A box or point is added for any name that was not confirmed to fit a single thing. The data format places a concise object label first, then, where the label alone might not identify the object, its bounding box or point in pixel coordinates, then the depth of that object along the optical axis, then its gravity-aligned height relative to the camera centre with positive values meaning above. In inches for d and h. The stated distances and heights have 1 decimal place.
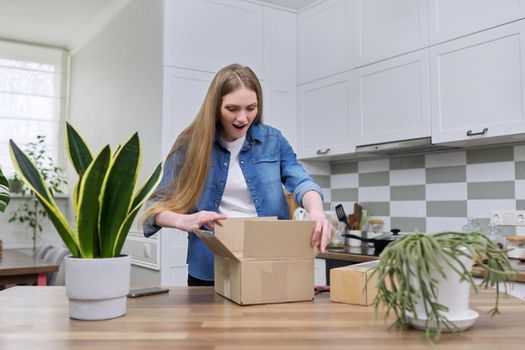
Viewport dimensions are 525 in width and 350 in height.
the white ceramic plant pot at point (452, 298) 35.5 -6.2
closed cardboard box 45.8 -6.9
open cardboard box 45.9 -4.9
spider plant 34.4 -3.9
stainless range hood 109.2 +15.5
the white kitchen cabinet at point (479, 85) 92.4 +25.7
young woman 58.9 +5.4
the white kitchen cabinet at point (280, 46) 139.6 +47.9
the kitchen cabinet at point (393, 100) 109.0 +26.7
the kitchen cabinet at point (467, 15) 93.5 +39.8
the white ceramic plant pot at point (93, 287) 40.4 -6.3
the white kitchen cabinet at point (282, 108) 138.9 +30.0
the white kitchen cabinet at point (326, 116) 127.5 +26.3
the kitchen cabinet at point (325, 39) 128.4 +47.4
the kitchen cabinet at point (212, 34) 122.9 +46.6
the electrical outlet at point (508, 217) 101.0 -0.6
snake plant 39.8 +1.0
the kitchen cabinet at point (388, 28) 110.0 +43.6
